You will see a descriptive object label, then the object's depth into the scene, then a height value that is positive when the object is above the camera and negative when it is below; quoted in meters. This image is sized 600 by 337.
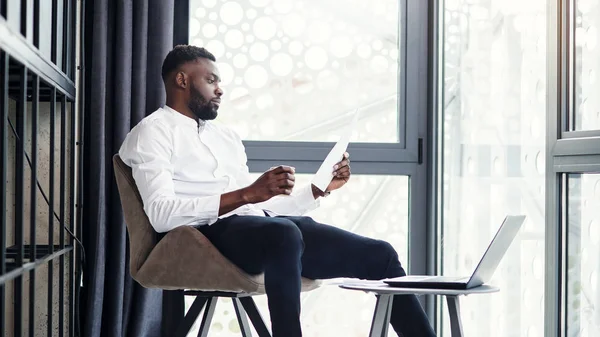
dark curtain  3.23 +0.15
